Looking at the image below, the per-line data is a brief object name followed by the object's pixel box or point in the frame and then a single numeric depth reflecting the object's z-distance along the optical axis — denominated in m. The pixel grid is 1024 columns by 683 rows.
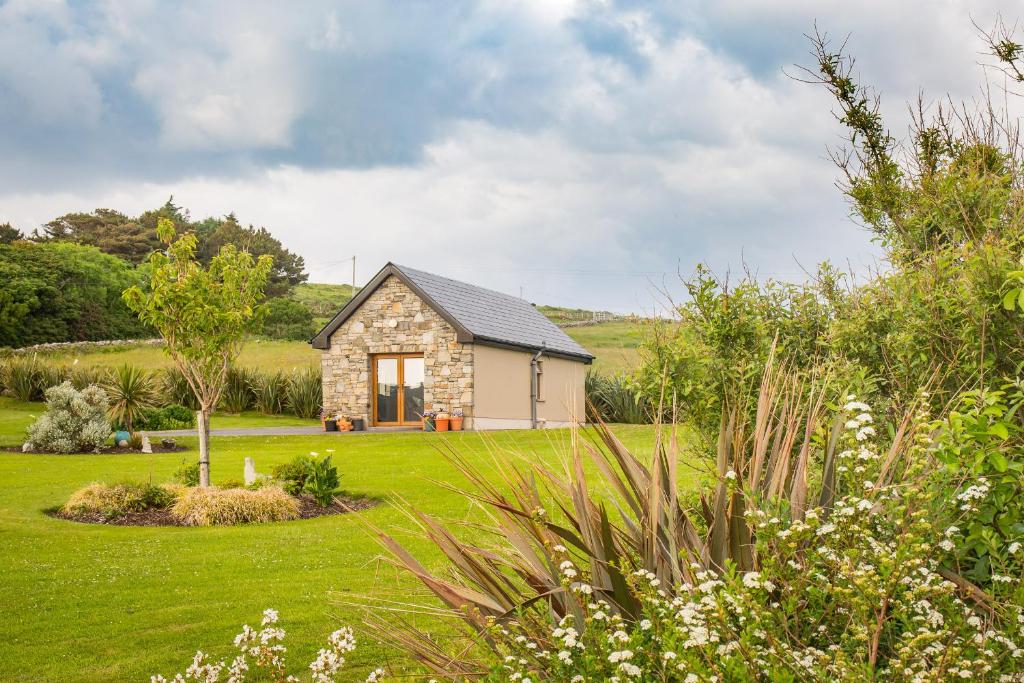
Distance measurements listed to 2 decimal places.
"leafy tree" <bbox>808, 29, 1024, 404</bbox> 4.51
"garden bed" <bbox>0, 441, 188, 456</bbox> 18.95
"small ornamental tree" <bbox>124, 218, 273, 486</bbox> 11.73
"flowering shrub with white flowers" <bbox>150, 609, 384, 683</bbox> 4.15
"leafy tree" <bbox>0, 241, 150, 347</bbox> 45.06
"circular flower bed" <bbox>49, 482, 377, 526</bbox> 10.94
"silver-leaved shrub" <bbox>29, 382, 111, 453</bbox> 18.47
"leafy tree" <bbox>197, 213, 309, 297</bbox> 65.31
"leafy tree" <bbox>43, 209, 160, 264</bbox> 61.91
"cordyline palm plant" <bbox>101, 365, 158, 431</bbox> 21.77
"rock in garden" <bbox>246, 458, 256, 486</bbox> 12.01
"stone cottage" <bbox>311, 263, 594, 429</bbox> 25.03
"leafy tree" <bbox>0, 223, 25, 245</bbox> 57.31
